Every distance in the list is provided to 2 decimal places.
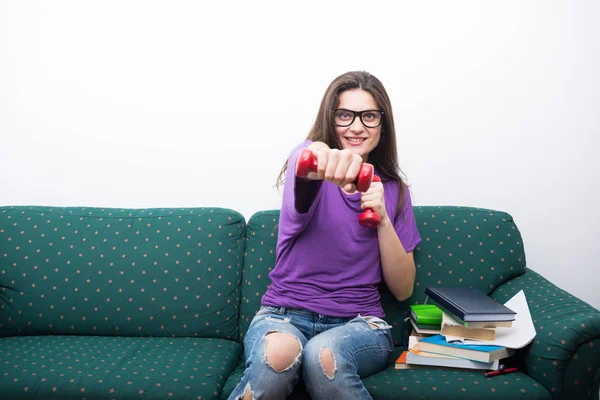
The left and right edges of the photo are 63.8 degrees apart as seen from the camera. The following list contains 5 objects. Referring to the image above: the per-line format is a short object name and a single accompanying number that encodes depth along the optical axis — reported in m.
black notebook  1.38
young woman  1.22
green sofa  1.63
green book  1.50
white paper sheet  1.39
